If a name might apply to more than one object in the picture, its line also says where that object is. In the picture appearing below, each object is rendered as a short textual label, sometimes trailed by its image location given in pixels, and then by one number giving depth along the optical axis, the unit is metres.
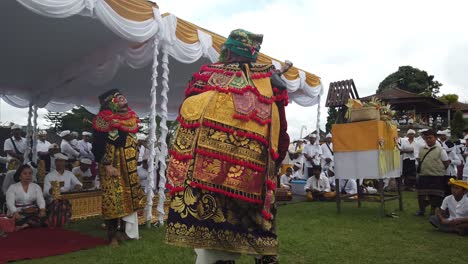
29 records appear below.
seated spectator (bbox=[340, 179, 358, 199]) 9.21
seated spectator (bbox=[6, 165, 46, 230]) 5.34
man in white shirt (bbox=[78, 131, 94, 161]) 9.83
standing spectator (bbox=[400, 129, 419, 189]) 10.35
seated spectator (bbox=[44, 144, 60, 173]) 9.01
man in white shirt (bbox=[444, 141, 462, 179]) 7.06
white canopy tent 5.20
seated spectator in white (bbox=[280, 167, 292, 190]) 10.39
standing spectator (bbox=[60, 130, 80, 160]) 9.59
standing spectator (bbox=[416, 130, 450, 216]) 6.26
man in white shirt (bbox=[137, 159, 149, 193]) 7.27
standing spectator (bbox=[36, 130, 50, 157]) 9.77
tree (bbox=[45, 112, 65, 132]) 20.94
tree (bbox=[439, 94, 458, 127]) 23.34
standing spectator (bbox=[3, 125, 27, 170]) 9.16
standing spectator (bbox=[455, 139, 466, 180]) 9.69
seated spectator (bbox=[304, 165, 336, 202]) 9.10
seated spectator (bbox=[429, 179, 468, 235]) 5.13
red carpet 4.07
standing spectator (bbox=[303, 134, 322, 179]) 10.47
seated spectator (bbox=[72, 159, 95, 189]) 8.21
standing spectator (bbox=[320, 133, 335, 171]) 11.12
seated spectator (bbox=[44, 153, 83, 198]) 6.29
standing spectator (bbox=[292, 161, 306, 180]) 11.08
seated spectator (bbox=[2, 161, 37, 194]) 7.01
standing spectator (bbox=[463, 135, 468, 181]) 7.90
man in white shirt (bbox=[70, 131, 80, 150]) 9.90
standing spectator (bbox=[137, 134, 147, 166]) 9.36
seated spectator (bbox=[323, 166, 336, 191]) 10.50
